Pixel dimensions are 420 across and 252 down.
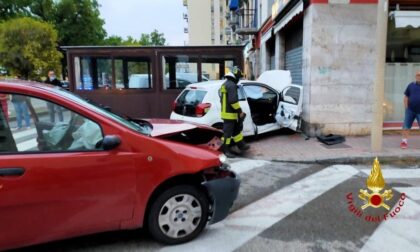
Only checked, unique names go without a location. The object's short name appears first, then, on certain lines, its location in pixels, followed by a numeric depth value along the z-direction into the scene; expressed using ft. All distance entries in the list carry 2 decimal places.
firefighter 23.02
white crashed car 25.85
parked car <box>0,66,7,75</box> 64.80
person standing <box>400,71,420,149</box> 25.44
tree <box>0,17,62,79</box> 60.95
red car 9.79
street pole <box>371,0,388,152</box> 23.63
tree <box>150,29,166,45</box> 196.85
